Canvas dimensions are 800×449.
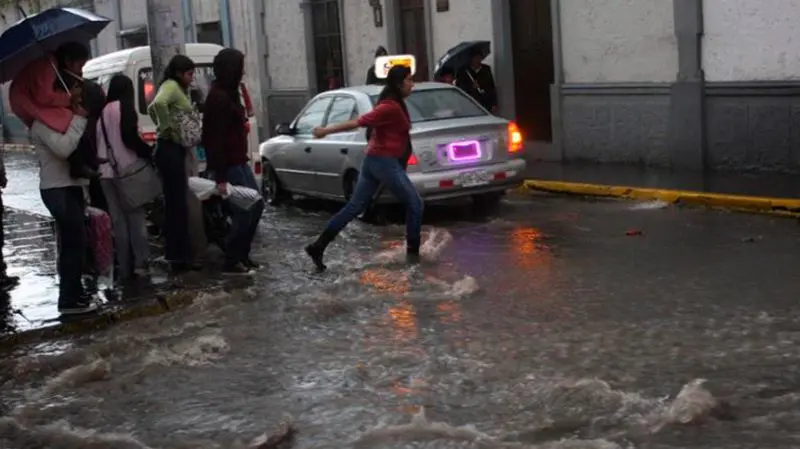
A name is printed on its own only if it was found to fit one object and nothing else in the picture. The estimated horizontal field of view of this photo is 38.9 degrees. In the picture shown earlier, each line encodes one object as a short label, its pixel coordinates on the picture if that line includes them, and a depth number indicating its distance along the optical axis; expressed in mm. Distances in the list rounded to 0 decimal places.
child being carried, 7664
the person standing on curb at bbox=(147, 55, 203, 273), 9133
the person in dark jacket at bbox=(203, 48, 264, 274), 9172
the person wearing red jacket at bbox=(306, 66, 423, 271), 9664
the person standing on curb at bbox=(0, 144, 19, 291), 9164
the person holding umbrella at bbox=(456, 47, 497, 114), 16438
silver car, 11992
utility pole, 10445
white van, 13531
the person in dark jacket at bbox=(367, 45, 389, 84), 17878
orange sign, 14802
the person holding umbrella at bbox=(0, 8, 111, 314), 7555
